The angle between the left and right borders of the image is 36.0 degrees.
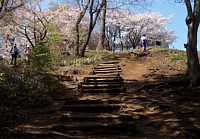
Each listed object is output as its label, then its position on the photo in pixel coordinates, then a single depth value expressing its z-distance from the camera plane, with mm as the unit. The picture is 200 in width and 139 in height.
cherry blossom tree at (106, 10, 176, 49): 42031
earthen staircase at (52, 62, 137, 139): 6684
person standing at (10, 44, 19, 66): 18297
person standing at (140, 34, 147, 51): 21359
